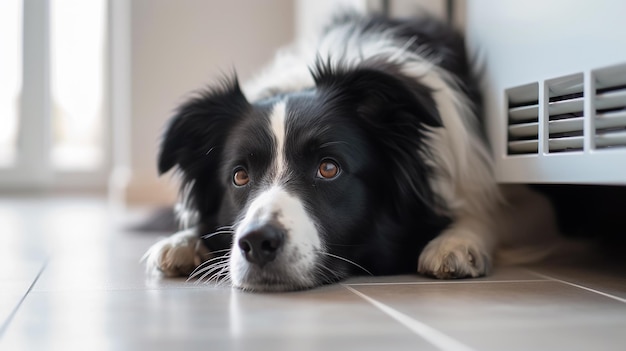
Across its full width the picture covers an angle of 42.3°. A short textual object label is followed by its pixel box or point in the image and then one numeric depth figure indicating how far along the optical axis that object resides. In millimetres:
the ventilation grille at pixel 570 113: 572
